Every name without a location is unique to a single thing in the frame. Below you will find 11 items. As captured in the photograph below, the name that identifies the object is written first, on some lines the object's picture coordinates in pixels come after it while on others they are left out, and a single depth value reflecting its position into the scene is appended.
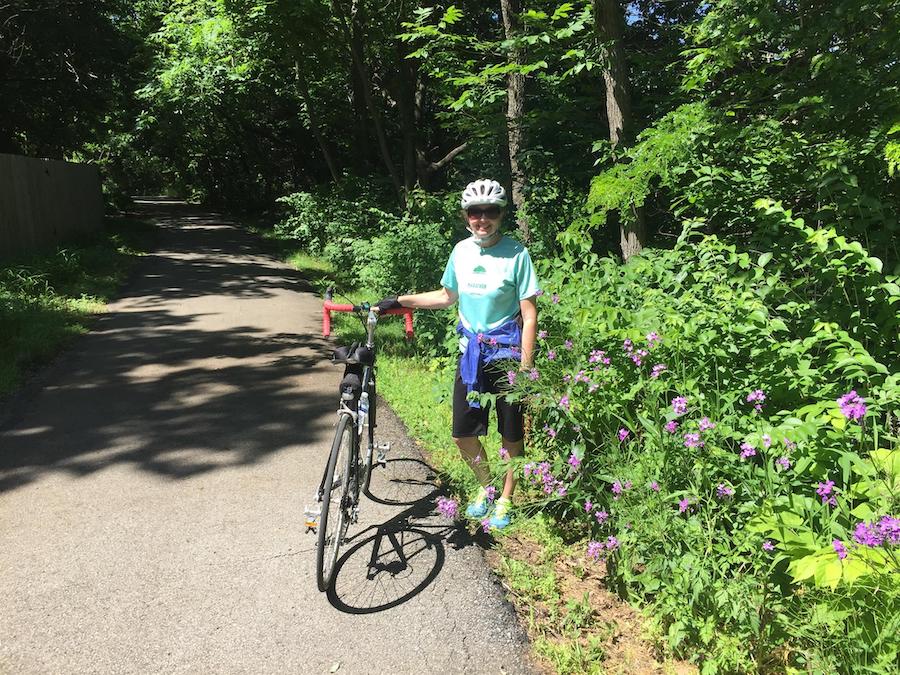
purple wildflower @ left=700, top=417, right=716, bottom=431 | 2.60
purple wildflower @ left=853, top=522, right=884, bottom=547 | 1.87
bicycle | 3.11
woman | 3.33
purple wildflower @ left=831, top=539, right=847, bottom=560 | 1.88
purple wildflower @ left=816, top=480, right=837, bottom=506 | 2.14
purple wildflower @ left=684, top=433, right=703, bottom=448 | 2.55
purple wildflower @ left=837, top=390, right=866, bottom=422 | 2.14
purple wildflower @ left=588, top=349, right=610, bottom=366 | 3.10
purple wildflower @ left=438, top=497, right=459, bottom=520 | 3.25
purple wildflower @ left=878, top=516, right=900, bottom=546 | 1.87
